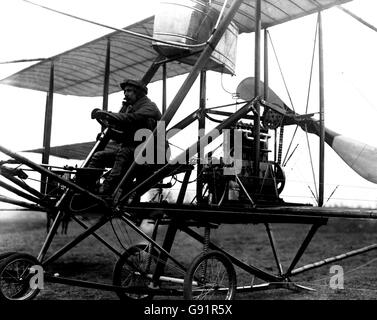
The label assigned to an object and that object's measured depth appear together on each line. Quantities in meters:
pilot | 5.54
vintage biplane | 5.37
